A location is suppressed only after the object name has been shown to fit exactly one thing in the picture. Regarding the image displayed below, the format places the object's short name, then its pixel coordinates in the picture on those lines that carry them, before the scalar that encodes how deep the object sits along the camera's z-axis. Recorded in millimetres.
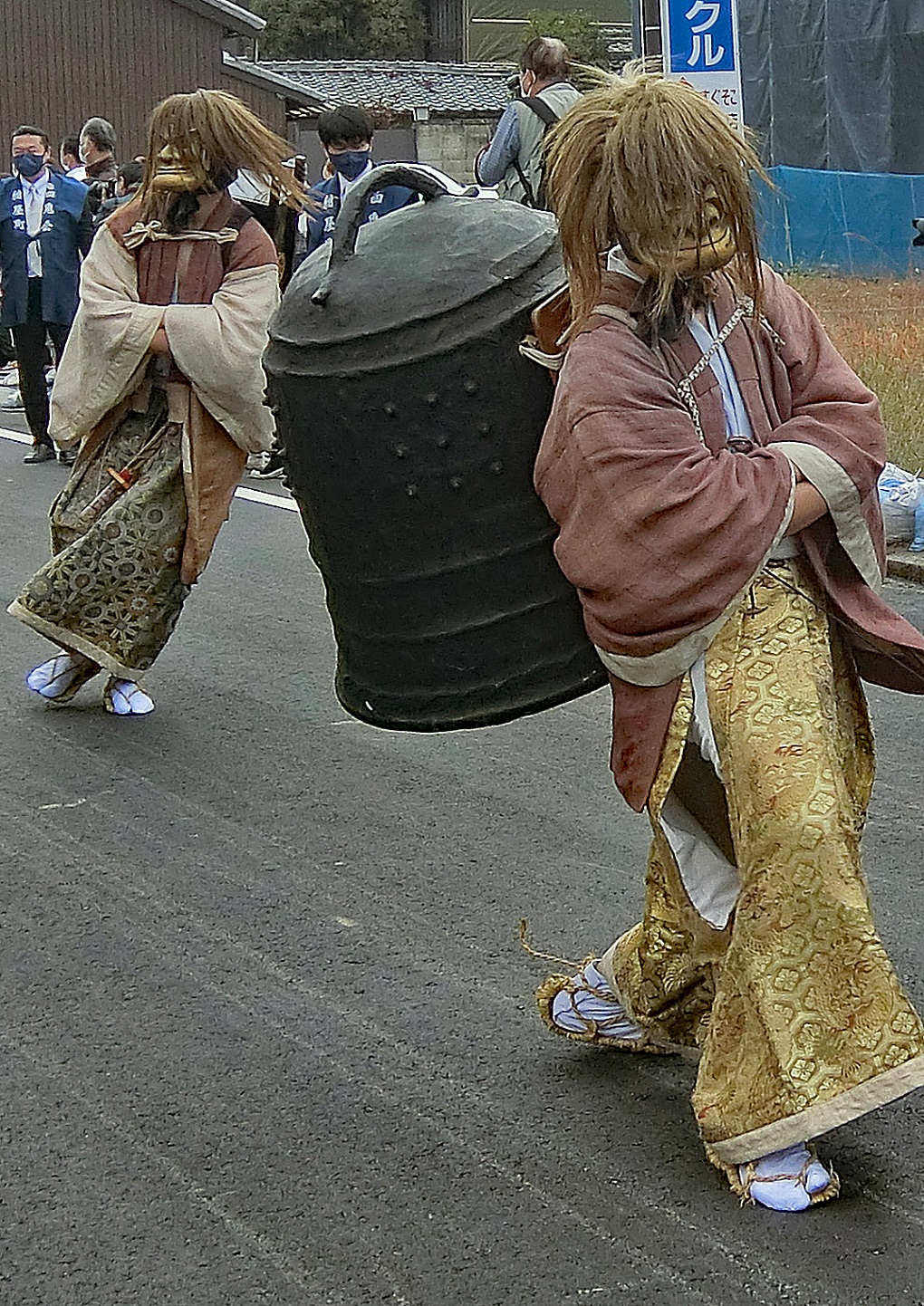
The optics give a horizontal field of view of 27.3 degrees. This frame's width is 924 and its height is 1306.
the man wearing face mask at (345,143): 10789
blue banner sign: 7988
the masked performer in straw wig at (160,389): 5395
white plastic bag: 7918
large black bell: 2762
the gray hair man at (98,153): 13750
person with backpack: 9094
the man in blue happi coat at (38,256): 11938
